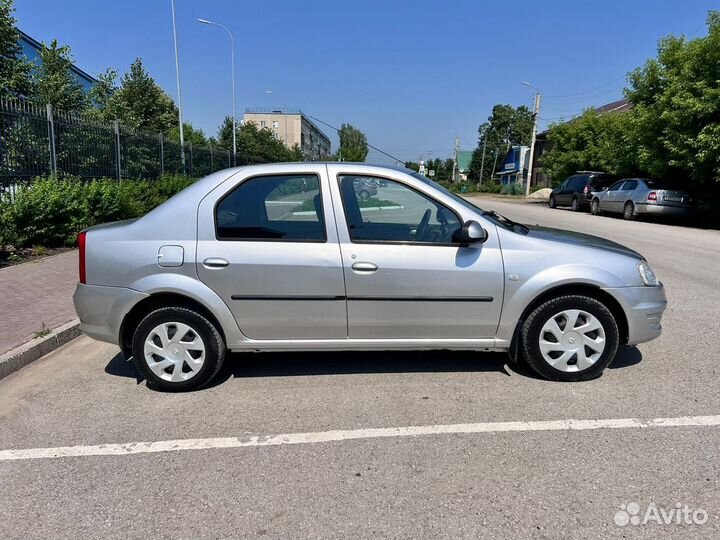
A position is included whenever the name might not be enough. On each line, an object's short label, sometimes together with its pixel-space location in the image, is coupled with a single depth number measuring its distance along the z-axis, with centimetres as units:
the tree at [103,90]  2017
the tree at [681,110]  1603
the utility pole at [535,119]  3809
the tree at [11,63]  1146
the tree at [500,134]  9038
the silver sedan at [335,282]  381
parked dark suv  2311
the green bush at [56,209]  880
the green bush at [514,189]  4906
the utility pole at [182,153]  1759
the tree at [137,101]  2152
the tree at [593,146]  2170
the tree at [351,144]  6612
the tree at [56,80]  1461
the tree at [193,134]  5200
